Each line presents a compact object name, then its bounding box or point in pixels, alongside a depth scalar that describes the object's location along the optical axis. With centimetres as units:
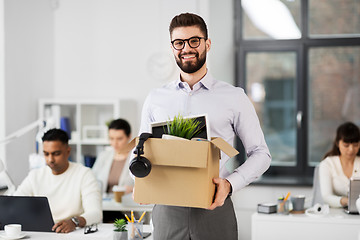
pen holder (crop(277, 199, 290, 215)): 358
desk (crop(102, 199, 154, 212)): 393
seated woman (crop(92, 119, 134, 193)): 463
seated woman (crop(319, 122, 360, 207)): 404
